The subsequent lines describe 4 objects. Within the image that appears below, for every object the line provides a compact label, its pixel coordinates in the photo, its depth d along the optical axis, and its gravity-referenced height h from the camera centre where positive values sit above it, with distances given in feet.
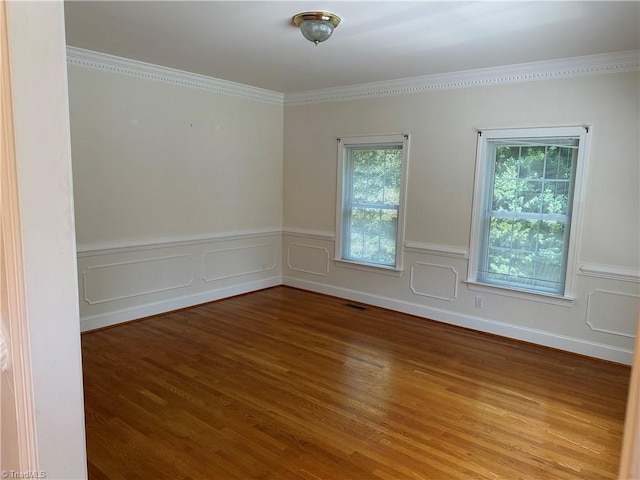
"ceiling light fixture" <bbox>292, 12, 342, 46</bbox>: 9.13 +3.51
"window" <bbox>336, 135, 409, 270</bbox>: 15.94 -0.32
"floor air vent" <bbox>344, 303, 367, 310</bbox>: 16.65 -4.38
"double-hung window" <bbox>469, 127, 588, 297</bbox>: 12.52 -0.39
